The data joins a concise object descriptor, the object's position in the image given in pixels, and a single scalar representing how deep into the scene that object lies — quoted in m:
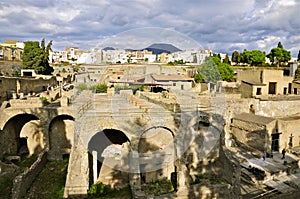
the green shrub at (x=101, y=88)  30.03
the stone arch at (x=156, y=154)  13.51
